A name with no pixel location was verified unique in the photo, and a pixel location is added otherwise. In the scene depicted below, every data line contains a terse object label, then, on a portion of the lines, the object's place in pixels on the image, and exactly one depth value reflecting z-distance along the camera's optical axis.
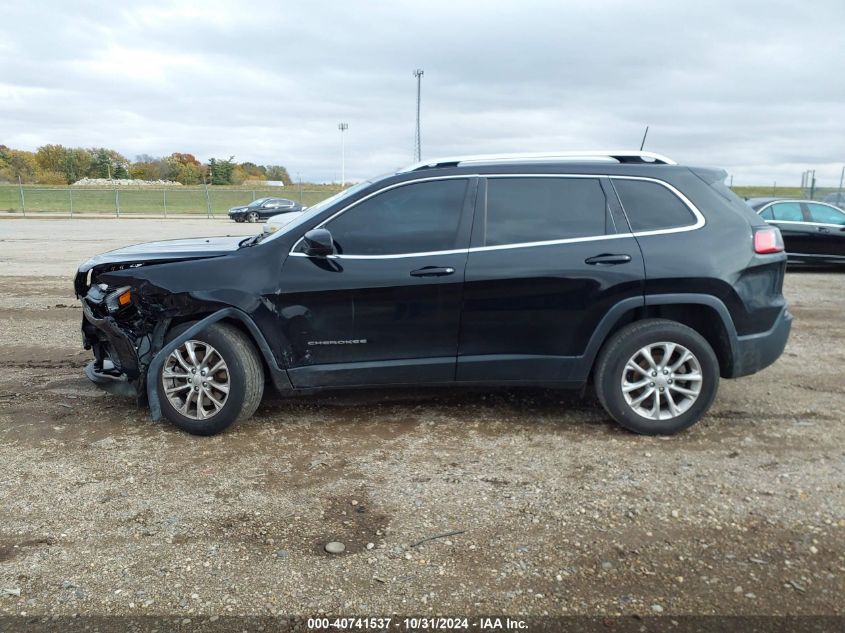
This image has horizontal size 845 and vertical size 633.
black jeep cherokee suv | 4.34
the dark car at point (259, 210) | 37.19
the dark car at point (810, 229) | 12.74
